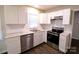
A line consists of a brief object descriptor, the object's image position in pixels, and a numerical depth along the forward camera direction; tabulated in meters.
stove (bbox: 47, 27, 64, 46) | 1.65
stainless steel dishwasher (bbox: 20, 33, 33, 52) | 1.48
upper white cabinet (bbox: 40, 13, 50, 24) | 2.20
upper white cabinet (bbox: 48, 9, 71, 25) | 1.47
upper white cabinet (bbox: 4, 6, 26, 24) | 1.30
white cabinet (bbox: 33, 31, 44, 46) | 1.89
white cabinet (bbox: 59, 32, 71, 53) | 1.46
